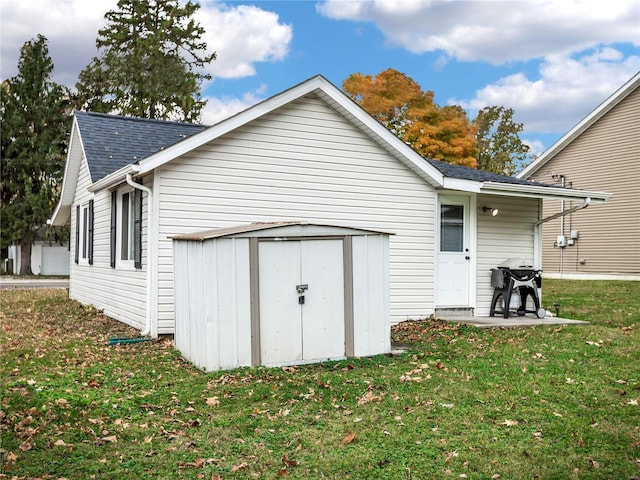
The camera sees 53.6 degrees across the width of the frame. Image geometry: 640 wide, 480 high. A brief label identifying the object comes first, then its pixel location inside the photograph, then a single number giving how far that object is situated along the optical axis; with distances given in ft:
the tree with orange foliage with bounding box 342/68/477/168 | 91.61
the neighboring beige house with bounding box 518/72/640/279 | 66.80
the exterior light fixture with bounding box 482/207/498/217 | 38.73
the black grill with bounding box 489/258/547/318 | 36.09
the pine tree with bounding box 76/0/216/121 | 102.58
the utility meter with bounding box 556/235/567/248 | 73.56
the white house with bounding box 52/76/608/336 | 31.65
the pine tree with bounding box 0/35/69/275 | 95.09
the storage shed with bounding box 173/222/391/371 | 23.15
